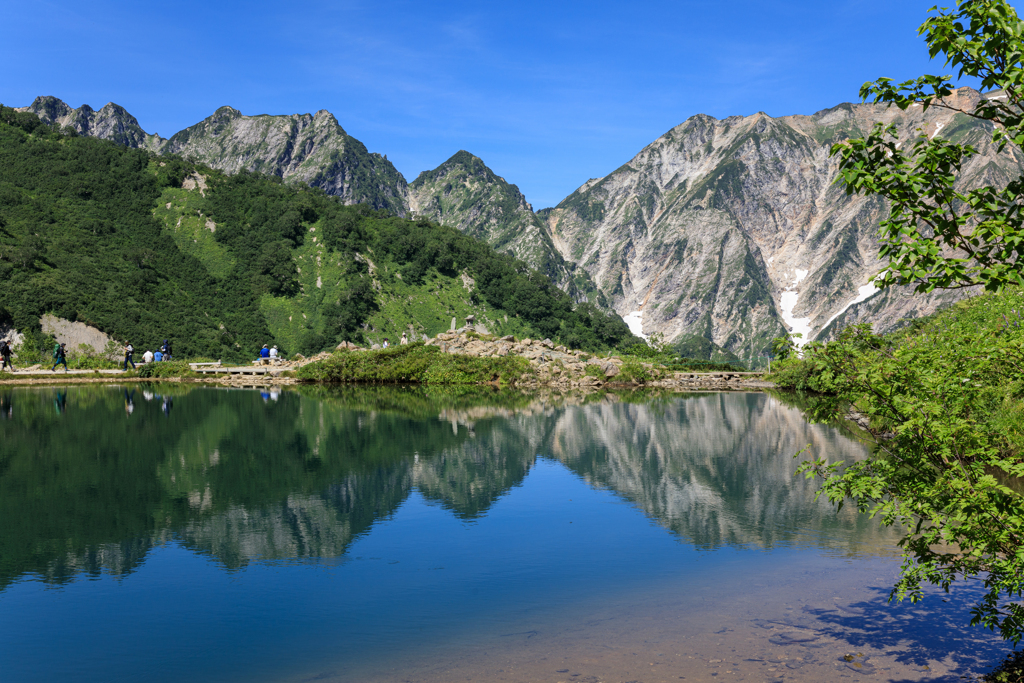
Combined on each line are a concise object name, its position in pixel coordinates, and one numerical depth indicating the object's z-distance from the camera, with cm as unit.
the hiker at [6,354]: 7288
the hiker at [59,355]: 7438
